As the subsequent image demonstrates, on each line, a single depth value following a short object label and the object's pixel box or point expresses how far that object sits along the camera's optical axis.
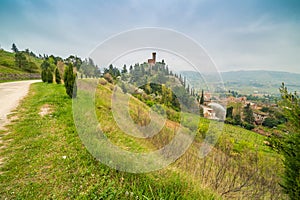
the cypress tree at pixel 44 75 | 18.97
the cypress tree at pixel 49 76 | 18.04
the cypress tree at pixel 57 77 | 16.51
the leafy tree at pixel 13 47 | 72.69
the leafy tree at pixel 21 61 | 32.91
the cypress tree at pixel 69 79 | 8.62
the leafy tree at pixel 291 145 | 1.94
